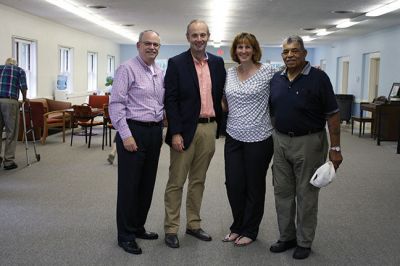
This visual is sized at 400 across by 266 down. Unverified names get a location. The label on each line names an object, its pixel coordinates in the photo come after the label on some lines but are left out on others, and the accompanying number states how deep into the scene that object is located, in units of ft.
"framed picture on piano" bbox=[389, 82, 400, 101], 34.32
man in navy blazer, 10.84
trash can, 46.29
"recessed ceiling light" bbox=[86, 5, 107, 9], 31.09
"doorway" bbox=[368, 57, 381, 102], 45.37
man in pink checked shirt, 10.57
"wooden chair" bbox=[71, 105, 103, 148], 29.43
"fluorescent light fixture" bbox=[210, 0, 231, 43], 28.45
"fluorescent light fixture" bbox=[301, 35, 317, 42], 52.41
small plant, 49.23
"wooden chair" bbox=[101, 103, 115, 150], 28.76
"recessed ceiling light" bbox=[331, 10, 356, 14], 31.09
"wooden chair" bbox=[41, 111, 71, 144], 29.94
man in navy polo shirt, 10.29
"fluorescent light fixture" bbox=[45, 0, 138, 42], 29.96
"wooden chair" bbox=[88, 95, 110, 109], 40.01
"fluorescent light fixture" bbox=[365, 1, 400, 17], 28.05
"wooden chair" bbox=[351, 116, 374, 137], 36.11
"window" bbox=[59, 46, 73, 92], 43.88
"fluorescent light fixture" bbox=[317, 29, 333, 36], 44.06
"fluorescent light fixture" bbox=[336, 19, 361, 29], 36.56
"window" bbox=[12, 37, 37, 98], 35.26
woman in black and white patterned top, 10.80
